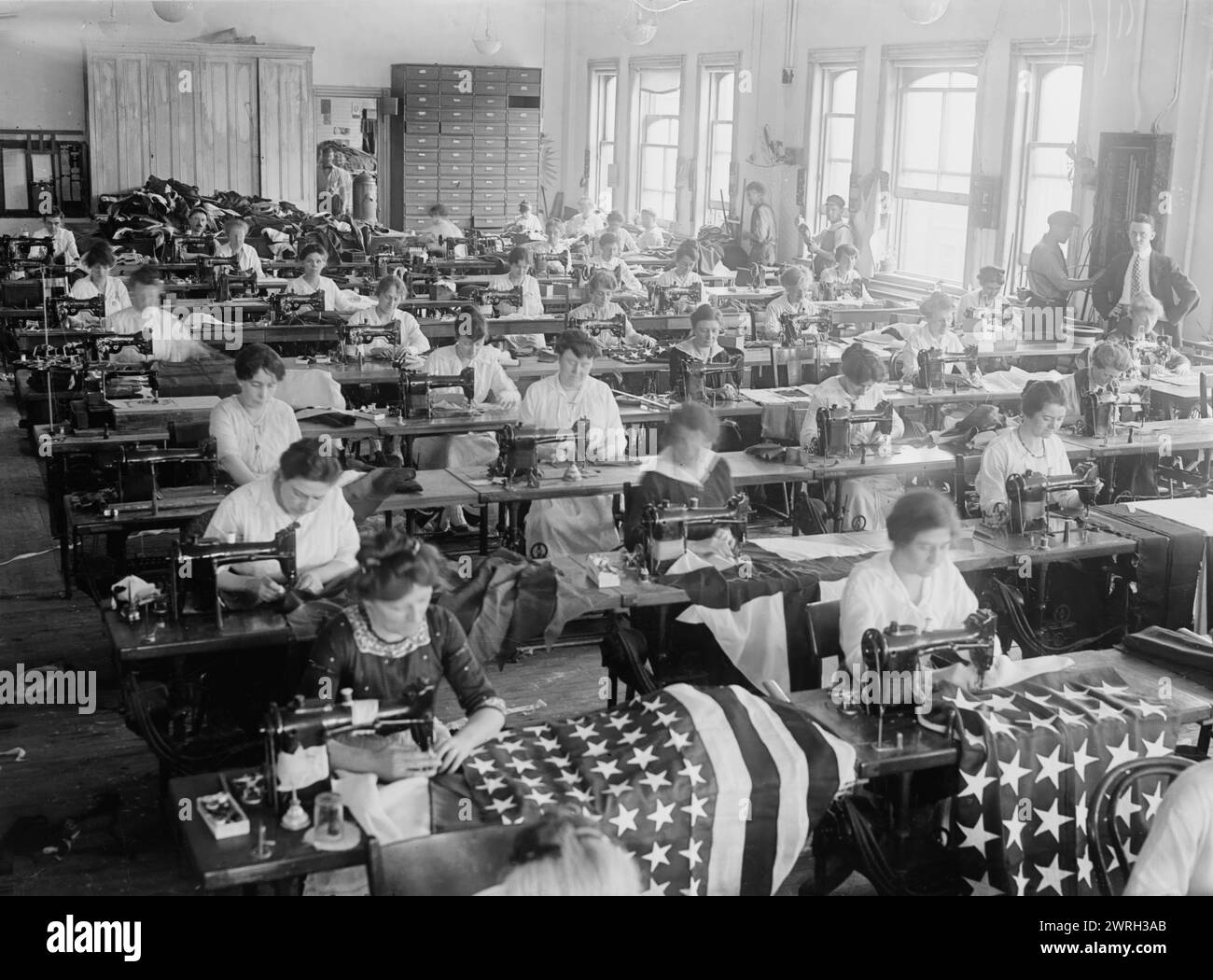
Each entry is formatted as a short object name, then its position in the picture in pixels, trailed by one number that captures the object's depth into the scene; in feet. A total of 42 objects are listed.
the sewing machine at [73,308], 29.84
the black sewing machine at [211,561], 13.88
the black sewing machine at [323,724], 10.23
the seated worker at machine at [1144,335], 28.30
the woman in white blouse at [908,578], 13.20
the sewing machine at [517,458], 19.51
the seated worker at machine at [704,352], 25.60
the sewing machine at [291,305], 31.07
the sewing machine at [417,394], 23.21
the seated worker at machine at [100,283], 31.89
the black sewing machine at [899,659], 12.18
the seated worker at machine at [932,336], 28.38
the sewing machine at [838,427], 21.44
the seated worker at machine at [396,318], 28.84
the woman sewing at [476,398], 24.90
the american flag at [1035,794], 11.84
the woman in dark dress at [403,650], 11.50
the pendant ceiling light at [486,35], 58.75
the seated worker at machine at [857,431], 21.85
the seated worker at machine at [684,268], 40.32
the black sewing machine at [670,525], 16.20
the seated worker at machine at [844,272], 39.55
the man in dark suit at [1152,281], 32.30
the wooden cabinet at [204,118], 56.80
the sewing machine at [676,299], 37.52
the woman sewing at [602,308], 31.59
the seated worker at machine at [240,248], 39.14
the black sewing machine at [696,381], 25.11
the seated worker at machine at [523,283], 36.47
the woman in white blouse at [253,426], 19.29
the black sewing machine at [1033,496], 17.72
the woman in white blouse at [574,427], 21.45
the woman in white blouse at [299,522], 14.62
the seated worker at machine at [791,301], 33.45
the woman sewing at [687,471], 17.76
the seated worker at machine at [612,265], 42.27
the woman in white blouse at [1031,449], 18.66
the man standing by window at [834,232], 46.11
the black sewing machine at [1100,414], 23.30
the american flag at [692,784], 10.84
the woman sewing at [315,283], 33.01
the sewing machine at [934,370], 26.78
